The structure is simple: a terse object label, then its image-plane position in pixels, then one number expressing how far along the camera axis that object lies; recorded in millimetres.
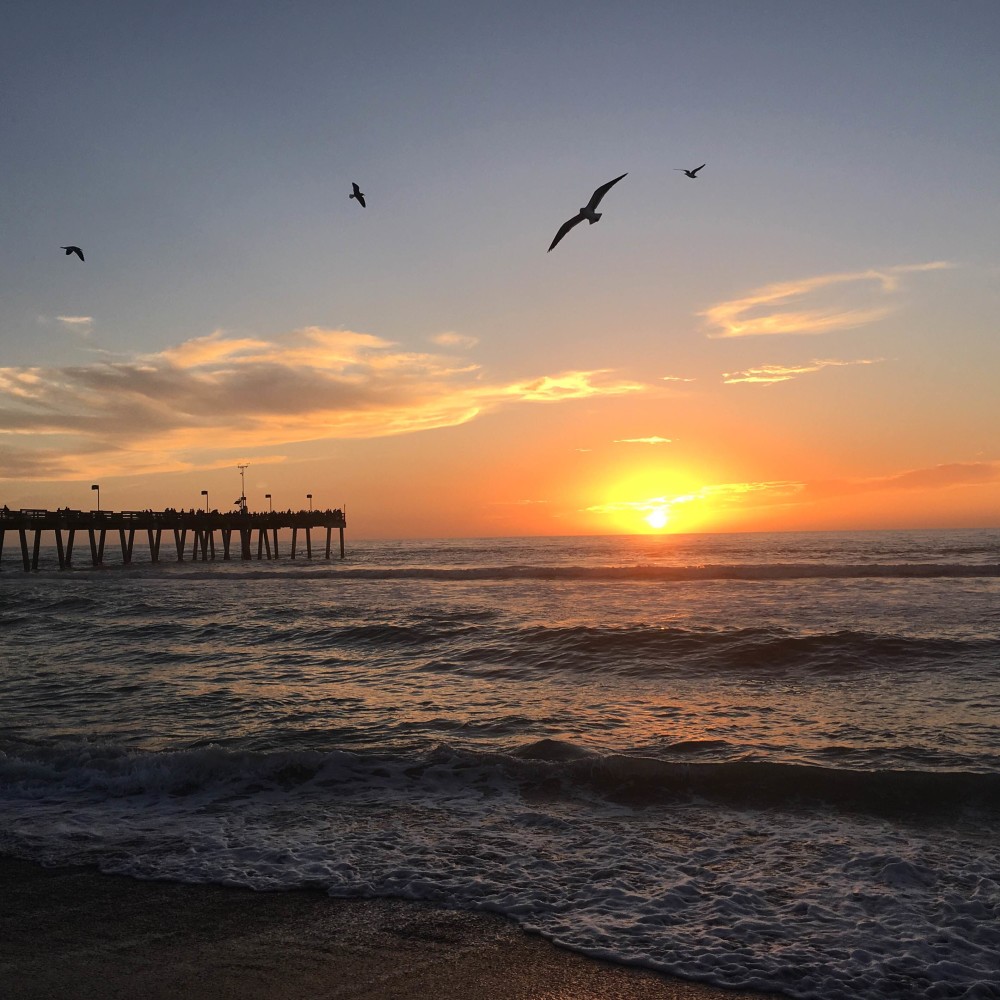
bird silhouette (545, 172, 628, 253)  12461
